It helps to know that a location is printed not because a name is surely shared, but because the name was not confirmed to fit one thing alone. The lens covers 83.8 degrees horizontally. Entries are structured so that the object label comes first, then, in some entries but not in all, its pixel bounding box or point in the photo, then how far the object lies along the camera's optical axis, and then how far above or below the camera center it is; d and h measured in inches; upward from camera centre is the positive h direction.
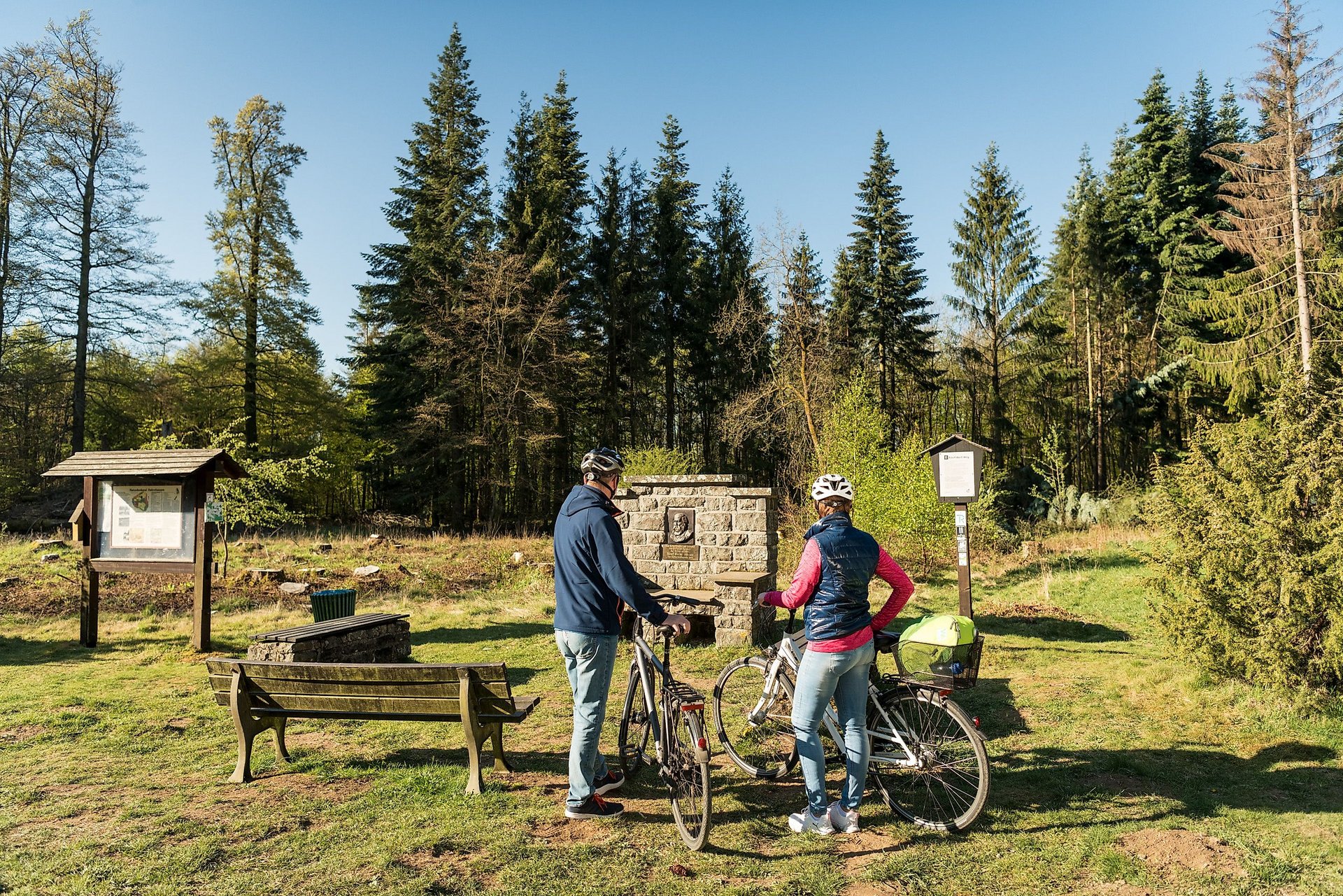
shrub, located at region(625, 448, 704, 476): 816.9 +34.7
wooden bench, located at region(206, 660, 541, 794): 183.6 -51.0
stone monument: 354.3 -23.5
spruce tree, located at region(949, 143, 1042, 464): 1211.2 +363.3
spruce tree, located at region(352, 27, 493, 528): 1082.1 +321.6
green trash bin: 381.7 -56.0
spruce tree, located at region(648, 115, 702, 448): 1218.0 +366.6
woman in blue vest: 155.3 -32.8
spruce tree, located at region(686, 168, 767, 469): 1210.0 +289.3
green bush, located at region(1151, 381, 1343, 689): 238.4 -19.2
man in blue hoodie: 159.5 -24.8
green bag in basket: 197.8 -39.6
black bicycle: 149.7 -51.6
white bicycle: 160.4 -55.3
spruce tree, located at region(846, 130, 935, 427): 1263.5 +349.7
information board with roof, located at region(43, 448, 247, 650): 370.9 -10.4
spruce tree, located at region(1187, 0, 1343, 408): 730.8 +288.2
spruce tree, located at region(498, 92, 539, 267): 1126.4 +467.0
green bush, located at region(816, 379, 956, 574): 576.7 +2.7
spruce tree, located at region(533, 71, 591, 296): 1122.7 +472.0
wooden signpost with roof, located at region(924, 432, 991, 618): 339.9 +7.0
